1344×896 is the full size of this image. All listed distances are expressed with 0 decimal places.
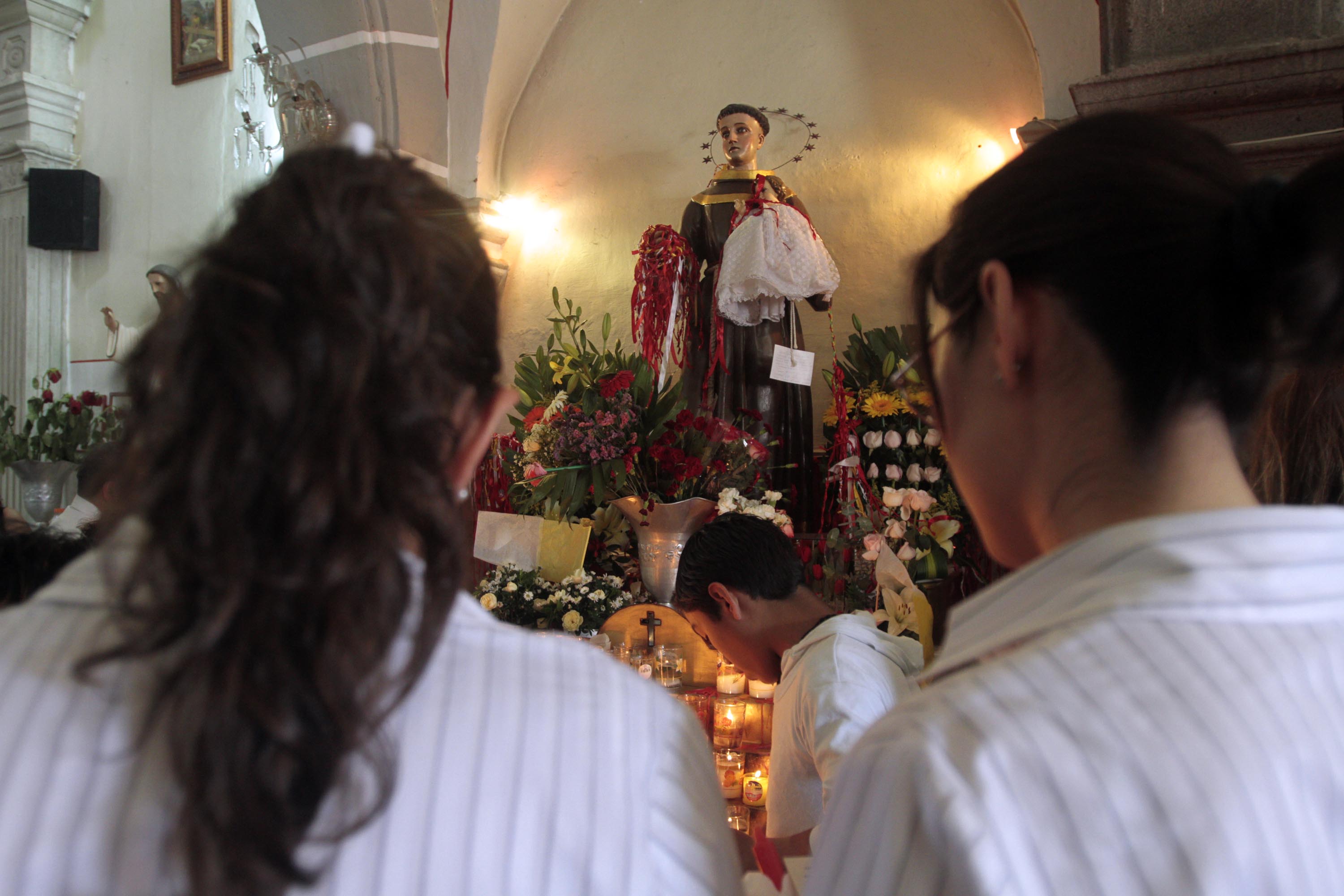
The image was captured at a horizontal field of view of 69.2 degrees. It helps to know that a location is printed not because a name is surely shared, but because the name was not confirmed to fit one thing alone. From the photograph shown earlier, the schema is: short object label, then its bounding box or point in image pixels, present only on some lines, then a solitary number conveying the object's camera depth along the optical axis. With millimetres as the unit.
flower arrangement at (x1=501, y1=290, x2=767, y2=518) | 3270
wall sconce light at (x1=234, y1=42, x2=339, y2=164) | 3479
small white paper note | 3867
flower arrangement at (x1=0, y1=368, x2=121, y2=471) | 4598
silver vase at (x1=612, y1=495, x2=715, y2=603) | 3152
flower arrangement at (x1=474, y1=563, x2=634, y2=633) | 2840
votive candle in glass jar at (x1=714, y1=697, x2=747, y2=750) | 2344
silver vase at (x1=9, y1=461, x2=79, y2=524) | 4402
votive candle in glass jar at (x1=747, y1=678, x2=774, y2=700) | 2383
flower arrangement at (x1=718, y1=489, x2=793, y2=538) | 3047
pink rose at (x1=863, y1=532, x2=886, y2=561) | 2760
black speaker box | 7305
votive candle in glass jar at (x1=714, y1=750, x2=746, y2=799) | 2225
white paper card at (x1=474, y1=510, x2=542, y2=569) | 3188
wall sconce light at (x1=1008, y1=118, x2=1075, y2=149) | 3078
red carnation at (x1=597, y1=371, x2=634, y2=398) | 3359
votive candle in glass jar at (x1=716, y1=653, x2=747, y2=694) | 2445
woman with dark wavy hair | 490
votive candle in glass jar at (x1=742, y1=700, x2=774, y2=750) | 2373
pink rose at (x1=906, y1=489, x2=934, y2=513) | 2844
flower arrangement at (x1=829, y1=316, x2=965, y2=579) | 2906
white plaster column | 7496
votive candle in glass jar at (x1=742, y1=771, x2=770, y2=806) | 2209
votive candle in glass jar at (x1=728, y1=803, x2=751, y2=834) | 2146
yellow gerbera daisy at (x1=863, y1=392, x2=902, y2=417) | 3348
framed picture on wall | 7066
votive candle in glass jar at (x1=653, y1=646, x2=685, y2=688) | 2590
